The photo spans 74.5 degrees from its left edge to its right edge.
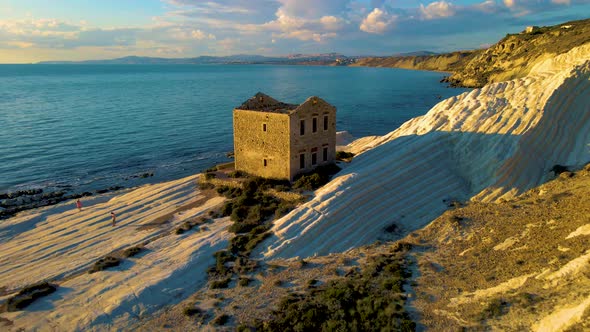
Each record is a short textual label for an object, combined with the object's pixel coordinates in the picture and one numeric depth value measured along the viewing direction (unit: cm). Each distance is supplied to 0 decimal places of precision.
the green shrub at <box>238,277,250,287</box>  2234
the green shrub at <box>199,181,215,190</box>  3934
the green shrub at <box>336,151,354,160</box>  4427
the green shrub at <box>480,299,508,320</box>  1669
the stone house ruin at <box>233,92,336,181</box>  3488
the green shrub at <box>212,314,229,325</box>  1884
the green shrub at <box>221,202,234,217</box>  3259
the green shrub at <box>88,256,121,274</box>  2550
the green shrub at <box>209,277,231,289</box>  2250
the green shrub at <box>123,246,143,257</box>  2713
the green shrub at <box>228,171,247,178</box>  3906
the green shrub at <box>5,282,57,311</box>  2159
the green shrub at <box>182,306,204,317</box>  1986
